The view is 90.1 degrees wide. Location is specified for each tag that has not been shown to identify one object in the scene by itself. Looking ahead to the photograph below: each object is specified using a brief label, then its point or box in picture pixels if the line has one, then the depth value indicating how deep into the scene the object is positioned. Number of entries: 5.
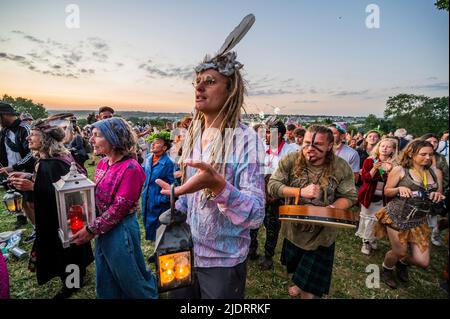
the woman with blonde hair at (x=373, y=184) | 4.36
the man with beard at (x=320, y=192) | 2.49
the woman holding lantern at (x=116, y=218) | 2.29
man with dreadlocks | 1.34
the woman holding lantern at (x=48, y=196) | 2.90
